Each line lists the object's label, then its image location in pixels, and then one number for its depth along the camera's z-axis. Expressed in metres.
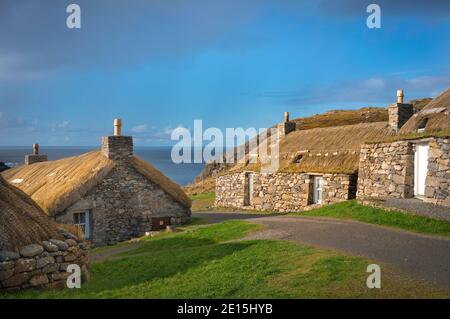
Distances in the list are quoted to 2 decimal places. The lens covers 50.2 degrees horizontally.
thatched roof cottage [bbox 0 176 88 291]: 10.55
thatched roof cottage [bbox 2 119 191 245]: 23.27
